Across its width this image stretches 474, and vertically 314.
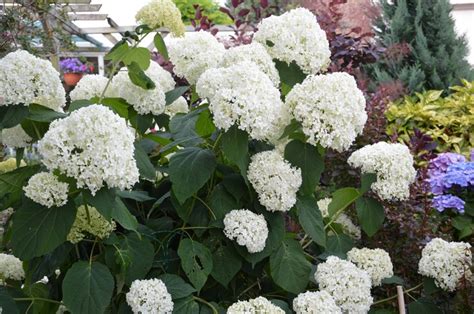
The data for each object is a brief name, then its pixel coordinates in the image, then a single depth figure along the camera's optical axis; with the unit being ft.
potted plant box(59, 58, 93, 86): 30.50
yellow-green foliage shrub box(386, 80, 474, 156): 15.55
